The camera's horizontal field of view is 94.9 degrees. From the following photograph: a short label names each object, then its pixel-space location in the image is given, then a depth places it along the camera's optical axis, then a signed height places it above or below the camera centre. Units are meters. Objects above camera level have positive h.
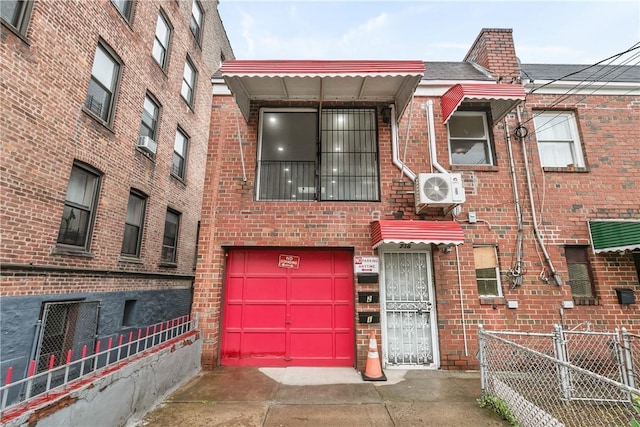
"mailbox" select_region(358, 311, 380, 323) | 5.83 -0.81
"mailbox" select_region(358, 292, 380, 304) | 5.92 -0.43
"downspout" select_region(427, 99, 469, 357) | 5.83 +2.49
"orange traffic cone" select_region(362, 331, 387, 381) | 5.27 -1.62
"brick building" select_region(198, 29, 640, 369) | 5.85 +1.35
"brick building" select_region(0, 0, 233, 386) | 5.34 +2.45
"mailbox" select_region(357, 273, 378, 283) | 6.02 -0.06
